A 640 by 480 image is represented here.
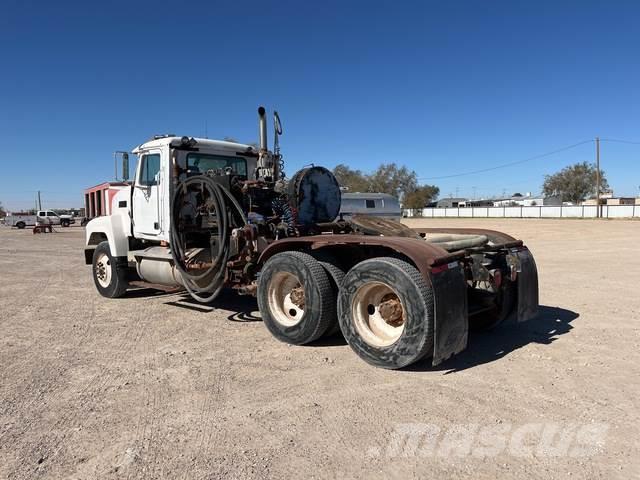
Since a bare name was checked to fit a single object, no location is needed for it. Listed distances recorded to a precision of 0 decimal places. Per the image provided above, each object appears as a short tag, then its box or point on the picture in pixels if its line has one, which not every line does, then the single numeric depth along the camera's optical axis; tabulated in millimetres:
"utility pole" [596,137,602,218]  55534
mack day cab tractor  4578
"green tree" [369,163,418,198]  83000
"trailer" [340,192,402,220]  23031
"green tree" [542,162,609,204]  90125
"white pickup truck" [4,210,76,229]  53375
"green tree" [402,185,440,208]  82000
